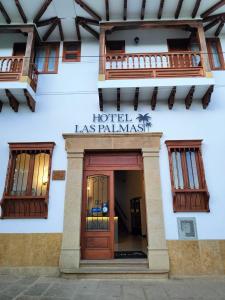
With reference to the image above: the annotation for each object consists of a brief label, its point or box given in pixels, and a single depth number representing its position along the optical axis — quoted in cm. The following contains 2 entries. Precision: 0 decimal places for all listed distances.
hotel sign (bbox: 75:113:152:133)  646
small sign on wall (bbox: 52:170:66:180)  600
